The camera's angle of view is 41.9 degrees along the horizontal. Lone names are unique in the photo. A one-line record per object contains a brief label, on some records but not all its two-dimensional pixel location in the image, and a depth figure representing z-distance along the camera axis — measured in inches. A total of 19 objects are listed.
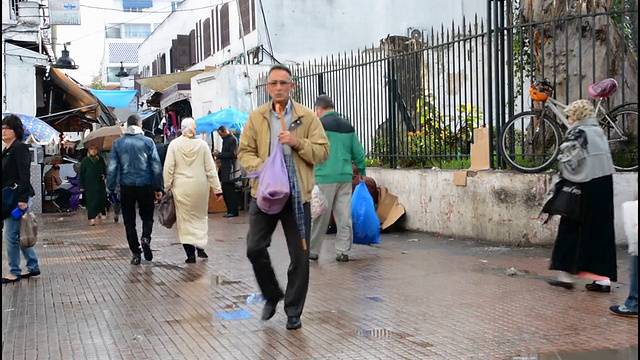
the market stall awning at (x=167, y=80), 1062.1
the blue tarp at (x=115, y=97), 1181.1
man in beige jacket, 237.3
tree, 411.5
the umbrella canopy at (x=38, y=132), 685.9
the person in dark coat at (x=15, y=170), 324.2
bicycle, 387.5
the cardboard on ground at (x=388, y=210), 498.3
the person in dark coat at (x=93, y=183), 663.1
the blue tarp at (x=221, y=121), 741.3
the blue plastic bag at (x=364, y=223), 404.2
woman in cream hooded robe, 394.0
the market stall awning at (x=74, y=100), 962.1
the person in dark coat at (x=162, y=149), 773.3
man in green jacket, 373.4
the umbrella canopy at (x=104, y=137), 823.1
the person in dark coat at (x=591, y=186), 269.7
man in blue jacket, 388.5
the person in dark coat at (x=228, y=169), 692.7
